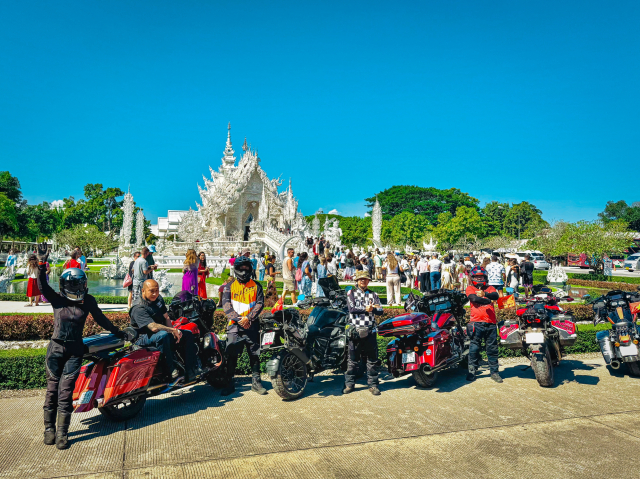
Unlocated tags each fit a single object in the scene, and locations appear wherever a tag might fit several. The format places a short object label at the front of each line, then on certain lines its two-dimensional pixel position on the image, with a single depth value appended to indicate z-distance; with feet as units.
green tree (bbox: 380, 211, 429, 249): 226.38
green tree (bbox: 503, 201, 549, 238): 266.16
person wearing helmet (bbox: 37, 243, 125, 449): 14.24
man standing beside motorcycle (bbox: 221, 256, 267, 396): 19.89
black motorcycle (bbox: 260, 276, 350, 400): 18.79
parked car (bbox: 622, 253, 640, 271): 129.32
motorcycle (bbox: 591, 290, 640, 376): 21.15
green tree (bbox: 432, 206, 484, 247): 205.46
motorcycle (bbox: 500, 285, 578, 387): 20.72
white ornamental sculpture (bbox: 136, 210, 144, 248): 136.05
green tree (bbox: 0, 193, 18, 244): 137.39
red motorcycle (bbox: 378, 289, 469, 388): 20.27
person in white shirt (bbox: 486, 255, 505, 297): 41.91
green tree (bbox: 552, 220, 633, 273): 85.66
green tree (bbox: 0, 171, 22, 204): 161.48
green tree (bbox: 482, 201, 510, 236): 263.57
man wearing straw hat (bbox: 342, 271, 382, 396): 20.34
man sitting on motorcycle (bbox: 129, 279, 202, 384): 17.17
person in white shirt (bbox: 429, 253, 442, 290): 53.31
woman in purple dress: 32.09
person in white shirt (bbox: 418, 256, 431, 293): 54.75
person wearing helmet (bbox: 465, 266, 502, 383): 22.33
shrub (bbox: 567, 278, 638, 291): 66.44
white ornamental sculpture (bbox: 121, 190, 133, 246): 128.67
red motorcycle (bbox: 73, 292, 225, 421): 14.98
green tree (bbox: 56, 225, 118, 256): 122.93
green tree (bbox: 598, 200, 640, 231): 303.97
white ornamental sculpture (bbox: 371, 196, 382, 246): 163.43
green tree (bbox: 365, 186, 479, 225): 260.21
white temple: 146.92
